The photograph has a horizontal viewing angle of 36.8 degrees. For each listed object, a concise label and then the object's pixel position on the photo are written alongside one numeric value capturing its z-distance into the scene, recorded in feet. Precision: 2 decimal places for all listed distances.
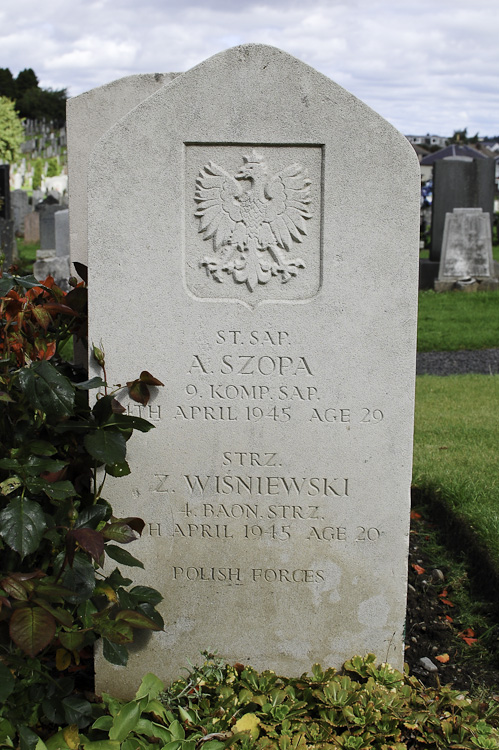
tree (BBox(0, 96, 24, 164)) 100.37
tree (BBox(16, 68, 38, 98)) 214.79
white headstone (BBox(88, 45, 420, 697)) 8.62
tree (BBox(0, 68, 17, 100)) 206.75
